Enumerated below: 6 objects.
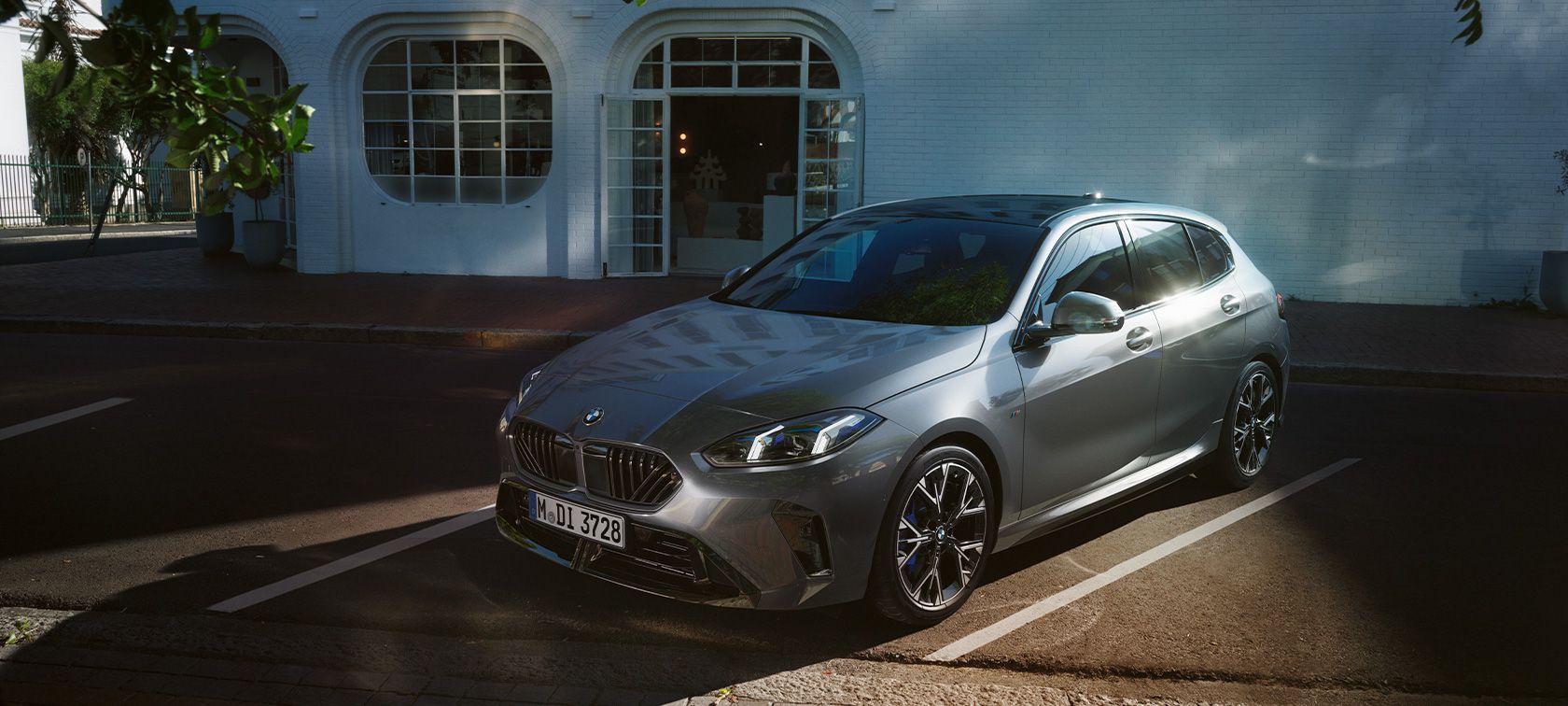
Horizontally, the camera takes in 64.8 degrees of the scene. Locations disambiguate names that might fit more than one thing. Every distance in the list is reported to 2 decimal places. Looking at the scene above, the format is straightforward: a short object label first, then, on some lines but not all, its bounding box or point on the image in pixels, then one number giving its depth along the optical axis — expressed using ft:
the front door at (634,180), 53.88
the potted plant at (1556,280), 44.93
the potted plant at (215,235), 64.85
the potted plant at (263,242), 56.90
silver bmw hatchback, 13.44
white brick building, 46.96
